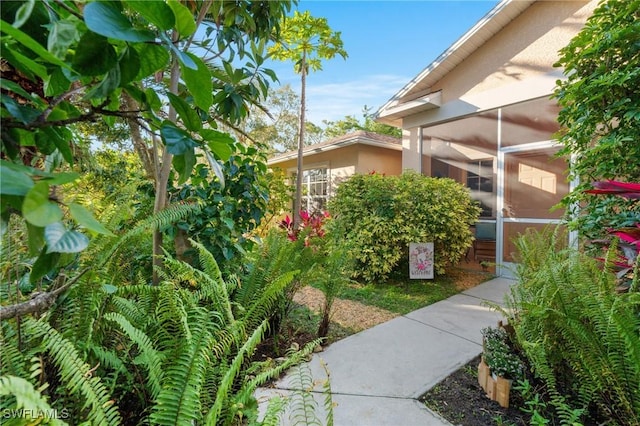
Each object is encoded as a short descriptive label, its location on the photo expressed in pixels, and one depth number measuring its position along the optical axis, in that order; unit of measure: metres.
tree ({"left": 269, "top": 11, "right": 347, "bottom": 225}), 6.64
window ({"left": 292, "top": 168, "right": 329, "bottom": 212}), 9.70
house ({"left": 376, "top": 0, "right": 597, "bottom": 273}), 5.11
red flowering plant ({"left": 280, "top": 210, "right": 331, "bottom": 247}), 3.75
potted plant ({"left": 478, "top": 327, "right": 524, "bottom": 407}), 1.92
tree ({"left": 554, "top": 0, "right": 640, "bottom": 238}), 2.58
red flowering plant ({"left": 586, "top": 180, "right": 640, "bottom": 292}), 1.66
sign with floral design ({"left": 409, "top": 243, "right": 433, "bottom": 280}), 4.82
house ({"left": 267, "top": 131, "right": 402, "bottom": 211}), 8.20
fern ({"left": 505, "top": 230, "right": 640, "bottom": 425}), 1.48
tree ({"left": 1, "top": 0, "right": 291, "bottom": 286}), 0.35
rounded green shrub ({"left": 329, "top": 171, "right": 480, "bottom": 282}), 4.86
